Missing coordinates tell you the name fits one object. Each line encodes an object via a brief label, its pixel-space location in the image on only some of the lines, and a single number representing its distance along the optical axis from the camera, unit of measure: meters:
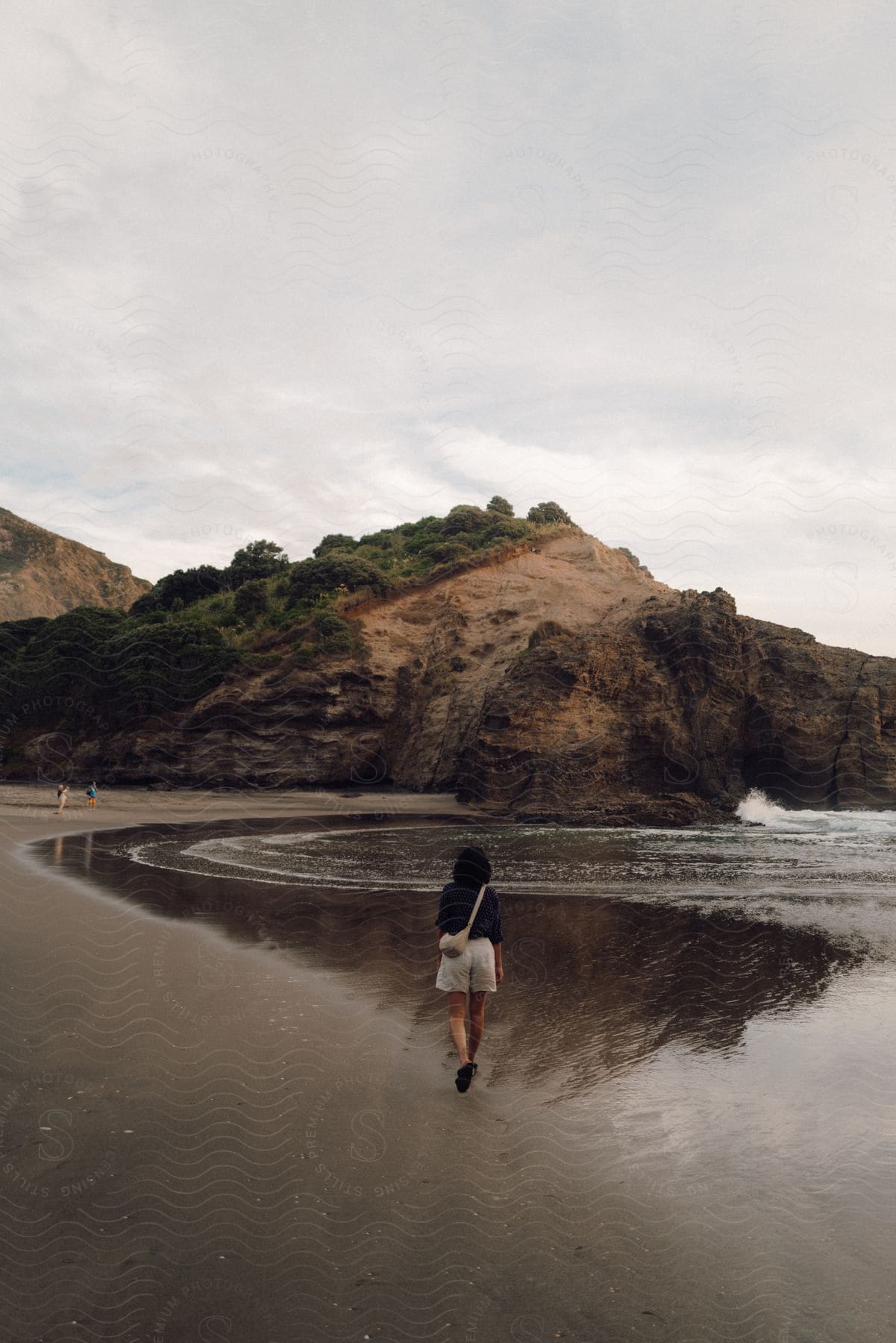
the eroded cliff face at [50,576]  124.50
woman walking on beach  6.07
